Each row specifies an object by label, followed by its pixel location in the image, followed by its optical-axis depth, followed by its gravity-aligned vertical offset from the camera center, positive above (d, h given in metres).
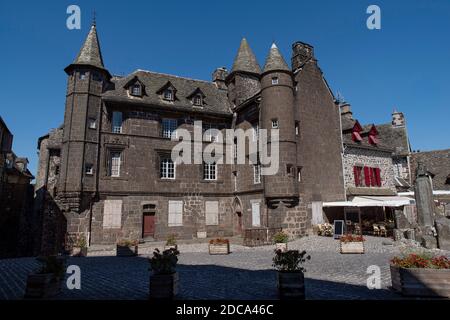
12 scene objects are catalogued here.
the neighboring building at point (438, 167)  27.74 +4.62
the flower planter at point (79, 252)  14.41 -1.51
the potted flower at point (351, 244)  12.41 -1.11
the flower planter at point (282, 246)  13.56 -1.24
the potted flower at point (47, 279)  6.18 -1.21
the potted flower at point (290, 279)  5.92 -1.17
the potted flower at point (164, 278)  5.97 -1.14
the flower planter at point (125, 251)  14.13 -1.45
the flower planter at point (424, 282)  5.91 -1.26
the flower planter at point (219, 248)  13.88 -1.34
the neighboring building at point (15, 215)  25.17 +0.37
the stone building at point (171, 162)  17.64 +3.42
